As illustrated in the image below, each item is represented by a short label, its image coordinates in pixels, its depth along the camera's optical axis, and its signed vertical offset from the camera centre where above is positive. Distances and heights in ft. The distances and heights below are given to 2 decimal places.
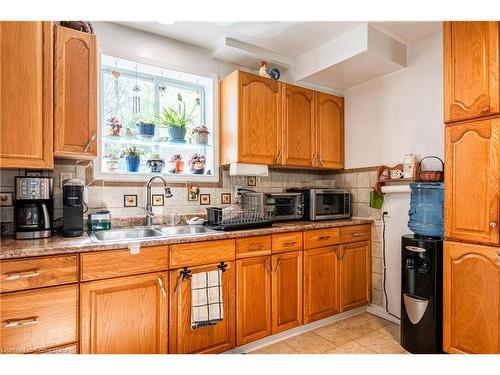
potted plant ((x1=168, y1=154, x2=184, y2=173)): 8.20 +0.72
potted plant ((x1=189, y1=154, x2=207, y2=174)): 8.43 +0.71
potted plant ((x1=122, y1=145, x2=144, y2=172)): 7.43 +0.76
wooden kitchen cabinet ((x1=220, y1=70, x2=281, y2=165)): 7.98 +2.02
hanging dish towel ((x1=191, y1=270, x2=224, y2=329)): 5.90 -2.37
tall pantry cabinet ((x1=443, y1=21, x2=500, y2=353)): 5.38 -0.01
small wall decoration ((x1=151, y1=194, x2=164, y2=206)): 7.66 -0.31
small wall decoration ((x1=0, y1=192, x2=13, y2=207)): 5.89 -0.23
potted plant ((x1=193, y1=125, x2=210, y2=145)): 8.35 +1.56
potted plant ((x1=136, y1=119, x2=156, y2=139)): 7.61 +1.59
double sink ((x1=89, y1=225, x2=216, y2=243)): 6.48 -1.09
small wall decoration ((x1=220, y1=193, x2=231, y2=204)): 8.81 -0.33
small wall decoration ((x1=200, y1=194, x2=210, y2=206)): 8.41 -0.34
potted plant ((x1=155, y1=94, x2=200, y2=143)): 8.07 +1.88
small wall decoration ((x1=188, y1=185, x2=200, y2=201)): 8.20 -0.13
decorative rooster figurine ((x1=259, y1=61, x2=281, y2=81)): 8.61 +3.61
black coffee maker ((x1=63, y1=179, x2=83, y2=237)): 5.71 -0.43
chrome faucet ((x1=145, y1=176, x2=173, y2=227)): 7.23 -0.40
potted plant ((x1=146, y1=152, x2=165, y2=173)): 7.73 +0.65
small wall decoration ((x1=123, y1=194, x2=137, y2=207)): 7.29 -0.32
